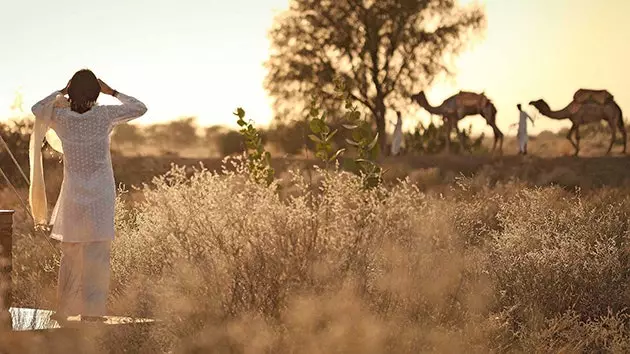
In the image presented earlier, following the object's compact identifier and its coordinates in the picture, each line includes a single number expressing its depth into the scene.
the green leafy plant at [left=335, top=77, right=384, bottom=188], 12.88
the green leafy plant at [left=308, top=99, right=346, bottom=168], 12.84
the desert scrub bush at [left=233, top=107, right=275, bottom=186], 14.02
